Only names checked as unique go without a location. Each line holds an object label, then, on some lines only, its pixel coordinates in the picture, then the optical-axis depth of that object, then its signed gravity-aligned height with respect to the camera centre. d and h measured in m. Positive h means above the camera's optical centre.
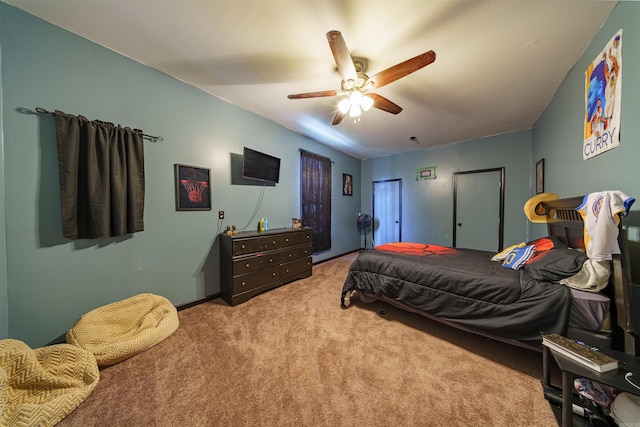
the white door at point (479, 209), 3.86 -0.01
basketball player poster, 1.32 +0.79
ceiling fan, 1.41 +1.11
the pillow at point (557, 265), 1.37 -0.41
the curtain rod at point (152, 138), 2.10 +0.76
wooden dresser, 2.47 -0.73
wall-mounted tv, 2.78 +0.63
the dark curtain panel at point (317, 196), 3.90 +0.25
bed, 1.20 -0.64
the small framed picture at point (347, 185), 5.00 +0.61
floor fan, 5.24 -0.42
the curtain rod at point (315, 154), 3.81 +1.12
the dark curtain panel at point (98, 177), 1.67 +0.29
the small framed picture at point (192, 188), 2.35 +0.26
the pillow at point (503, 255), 2.12 -0.51
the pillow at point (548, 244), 1.83 -0.34
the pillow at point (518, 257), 1.83 -0.46
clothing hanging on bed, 1.10 -0.08
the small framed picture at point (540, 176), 2.84 +0.47
